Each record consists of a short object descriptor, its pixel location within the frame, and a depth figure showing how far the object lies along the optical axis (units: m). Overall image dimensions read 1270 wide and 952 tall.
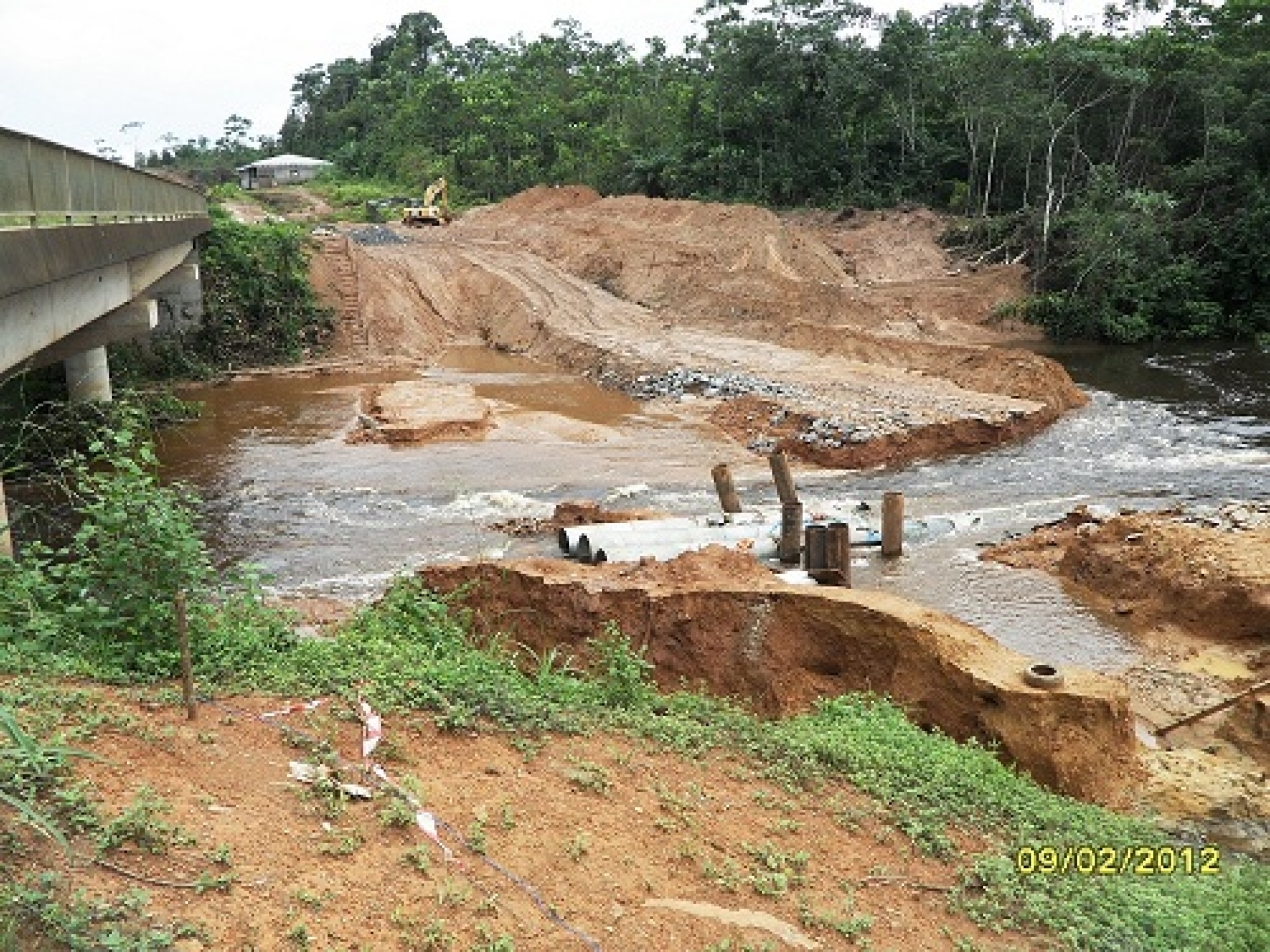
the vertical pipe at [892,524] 15.02
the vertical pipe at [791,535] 13.98
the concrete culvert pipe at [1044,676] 8.66
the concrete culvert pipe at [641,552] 13.35
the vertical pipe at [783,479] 14.46
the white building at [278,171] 68.62
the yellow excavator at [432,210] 46.16
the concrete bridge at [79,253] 9.30
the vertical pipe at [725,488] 15.47
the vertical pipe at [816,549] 12.86
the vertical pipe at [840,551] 12.61
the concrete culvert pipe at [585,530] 13.97
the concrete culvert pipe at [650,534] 13.64
